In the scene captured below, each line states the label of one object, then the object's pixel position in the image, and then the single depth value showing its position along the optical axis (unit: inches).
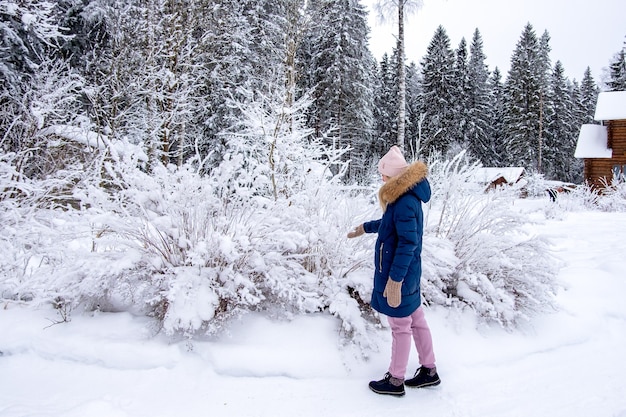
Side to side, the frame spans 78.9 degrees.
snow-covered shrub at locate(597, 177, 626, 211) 434.4
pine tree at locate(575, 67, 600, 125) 1526.8
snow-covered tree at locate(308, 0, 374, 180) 908.0
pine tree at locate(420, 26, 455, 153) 1212.5
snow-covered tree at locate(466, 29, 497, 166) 1299.2
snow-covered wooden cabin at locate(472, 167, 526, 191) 1087.6
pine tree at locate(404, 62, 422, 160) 1315.9
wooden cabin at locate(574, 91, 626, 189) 861.2
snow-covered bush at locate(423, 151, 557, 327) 125.3
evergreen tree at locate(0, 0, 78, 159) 321.7
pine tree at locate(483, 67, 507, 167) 1429.6
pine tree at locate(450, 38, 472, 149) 1226.6
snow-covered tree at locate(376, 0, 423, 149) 491.8
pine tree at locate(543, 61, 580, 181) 1359.5
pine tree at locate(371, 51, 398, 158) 1251.8
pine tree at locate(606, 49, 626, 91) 1293.7
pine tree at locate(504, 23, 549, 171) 1284.4
